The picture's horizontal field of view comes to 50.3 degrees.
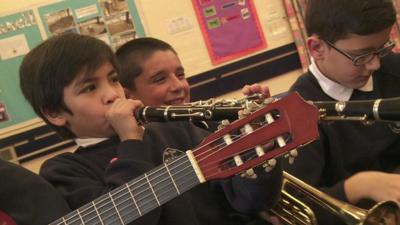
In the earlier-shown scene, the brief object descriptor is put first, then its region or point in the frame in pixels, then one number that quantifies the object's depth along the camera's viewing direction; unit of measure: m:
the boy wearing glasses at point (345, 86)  1.06
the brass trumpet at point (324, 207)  0.85
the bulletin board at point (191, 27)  2.81
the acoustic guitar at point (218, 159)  0.68
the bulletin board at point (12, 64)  2.60
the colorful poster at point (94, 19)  2.70
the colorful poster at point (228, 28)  2.92
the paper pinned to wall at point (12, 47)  2.60
